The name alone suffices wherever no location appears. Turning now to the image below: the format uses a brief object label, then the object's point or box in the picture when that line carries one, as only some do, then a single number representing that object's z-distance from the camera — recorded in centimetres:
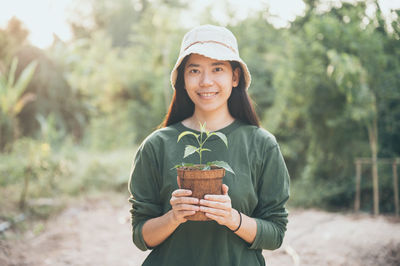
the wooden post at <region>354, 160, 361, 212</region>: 686
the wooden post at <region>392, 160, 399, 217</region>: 634
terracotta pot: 142
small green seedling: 147
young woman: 168
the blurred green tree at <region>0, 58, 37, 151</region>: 768
